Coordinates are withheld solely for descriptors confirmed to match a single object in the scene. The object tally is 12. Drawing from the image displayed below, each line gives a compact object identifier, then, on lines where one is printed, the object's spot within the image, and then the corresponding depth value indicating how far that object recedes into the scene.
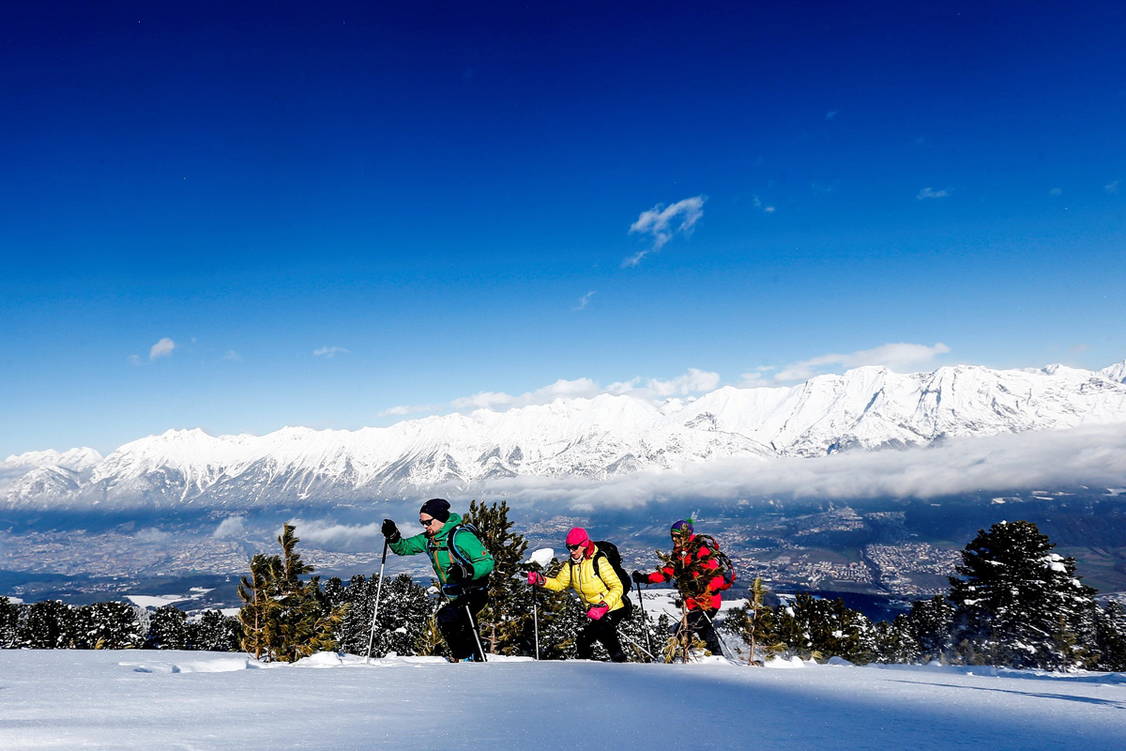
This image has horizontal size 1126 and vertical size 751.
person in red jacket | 14.12
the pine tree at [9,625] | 45.94
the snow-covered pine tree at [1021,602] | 25.44
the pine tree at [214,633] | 56.84
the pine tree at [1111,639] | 37.38
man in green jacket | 9.02
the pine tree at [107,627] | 48.84
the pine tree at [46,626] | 48.53
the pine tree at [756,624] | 18.17
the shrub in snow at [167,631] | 56.38
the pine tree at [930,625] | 43.47
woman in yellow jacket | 10.91
